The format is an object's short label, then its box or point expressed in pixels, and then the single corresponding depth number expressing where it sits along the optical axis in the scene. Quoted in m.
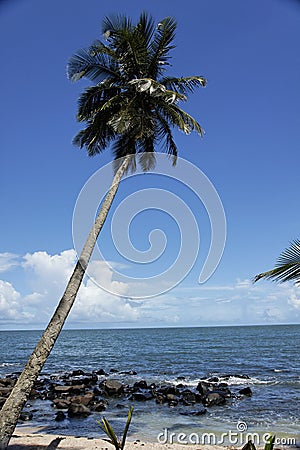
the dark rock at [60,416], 15.74
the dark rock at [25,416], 16.23
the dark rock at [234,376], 28.41
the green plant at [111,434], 6.75
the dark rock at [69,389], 22.02
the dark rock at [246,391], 21.28
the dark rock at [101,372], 31.88
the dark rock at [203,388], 21.05
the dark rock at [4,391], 21.01
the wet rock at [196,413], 16.59
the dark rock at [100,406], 17.56
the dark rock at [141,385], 23.88
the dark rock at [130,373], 32.33
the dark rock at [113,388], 21.62
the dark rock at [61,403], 18.09
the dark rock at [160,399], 19.16
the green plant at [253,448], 5.40
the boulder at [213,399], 18.51
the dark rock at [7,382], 25.03
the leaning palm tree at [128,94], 12.06
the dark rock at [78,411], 16.25
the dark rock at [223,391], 20.57
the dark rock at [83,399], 18.19
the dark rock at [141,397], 20.03
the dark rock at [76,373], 30.86
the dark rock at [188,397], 18.98
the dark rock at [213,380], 26.39
